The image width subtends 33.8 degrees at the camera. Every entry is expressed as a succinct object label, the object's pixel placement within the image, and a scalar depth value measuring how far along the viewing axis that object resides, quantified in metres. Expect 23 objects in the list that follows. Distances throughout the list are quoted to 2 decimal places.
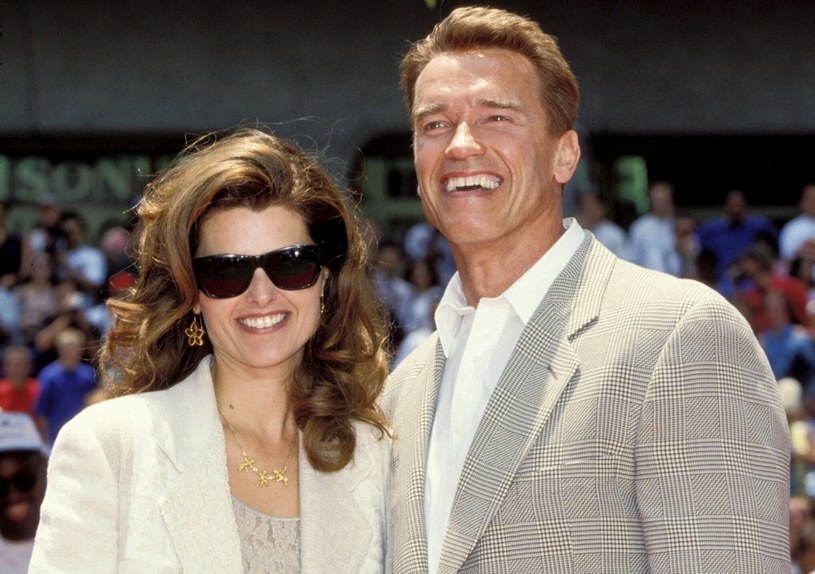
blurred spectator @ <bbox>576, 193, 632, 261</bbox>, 10.55
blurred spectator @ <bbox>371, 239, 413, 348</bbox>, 10.41
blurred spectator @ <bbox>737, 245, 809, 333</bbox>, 9.26
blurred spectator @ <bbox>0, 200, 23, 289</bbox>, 10.54
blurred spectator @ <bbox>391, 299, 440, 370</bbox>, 9.11
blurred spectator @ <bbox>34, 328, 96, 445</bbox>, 8.77
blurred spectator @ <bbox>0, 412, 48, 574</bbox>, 6.05
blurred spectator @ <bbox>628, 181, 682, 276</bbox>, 10.58
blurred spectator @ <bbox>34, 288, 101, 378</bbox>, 9.87
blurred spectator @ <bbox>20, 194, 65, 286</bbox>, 10.73
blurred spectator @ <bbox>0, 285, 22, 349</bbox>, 10.09
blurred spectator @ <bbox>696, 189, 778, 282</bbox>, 10.77
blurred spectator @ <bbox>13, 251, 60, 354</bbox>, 10.21
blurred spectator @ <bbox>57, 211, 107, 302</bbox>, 10.73
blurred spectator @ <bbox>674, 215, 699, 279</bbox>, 10.53
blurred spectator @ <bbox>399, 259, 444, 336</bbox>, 10.12
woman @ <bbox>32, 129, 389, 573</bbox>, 2.76
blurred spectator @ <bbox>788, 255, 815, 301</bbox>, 9.78
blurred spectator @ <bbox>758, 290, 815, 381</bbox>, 8.66
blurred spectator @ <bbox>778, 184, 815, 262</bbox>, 10.48
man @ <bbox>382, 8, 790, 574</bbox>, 2.49
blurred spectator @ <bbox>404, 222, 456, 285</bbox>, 10.97
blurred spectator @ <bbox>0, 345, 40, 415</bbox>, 8.98
